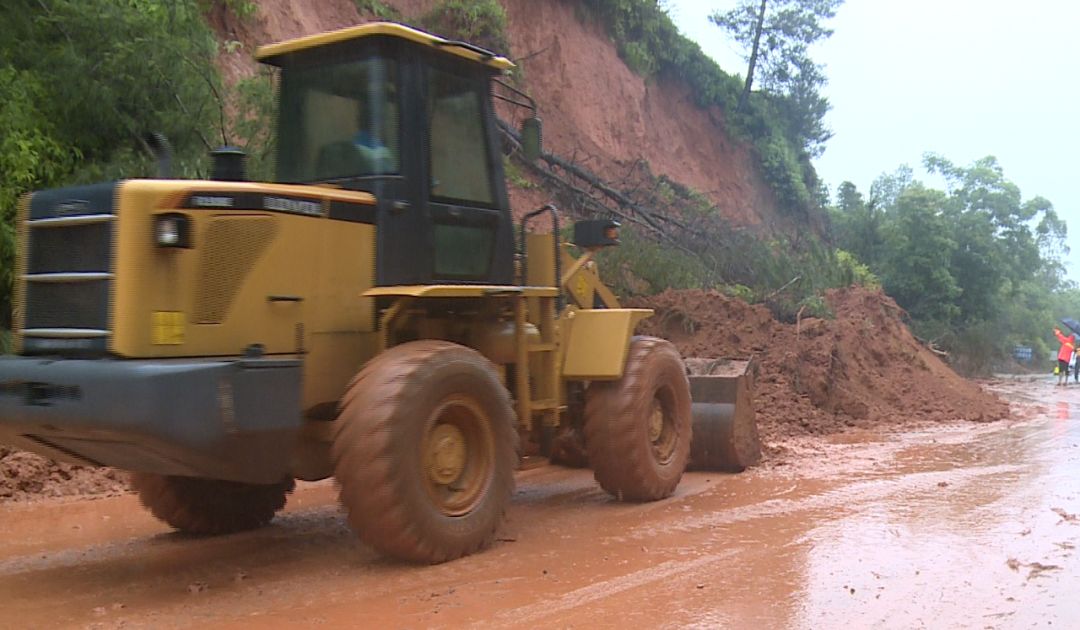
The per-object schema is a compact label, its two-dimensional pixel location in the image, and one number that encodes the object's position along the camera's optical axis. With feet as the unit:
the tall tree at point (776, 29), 110.52
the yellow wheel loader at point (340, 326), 16.28
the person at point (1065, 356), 80.48
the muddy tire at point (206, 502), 21.12
